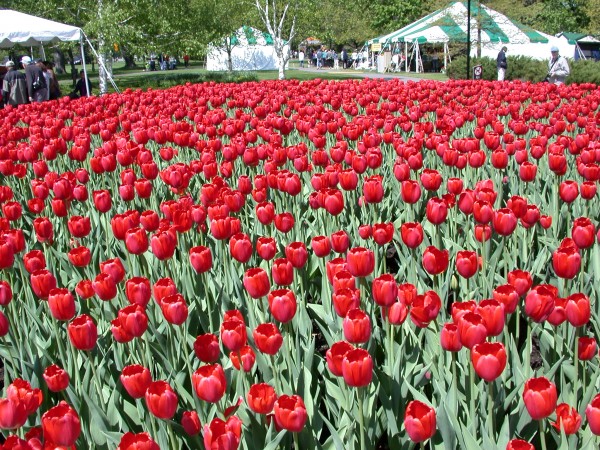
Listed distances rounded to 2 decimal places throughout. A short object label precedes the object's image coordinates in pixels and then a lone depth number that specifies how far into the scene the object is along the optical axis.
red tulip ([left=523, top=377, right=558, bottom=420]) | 1.78
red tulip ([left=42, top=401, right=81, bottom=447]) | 1.75
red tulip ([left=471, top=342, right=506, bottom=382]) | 1.87
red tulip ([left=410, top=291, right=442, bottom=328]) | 2.29
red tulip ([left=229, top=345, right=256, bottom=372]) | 2.29
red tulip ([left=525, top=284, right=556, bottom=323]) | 2.18
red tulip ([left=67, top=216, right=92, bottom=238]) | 3.51
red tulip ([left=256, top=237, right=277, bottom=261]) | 3.04
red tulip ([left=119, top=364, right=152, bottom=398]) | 2.03
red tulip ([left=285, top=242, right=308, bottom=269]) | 2.86
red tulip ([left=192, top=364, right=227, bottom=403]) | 1.89
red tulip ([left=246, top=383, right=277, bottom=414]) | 1.97
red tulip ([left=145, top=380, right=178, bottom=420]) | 1.87
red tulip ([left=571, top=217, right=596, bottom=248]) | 2.77
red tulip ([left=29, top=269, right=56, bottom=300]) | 2.68
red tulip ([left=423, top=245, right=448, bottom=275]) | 2.73
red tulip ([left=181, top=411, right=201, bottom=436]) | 2.00
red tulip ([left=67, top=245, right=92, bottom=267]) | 3.12
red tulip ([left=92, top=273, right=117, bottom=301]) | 2.68
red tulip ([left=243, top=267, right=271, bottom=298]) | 2.48
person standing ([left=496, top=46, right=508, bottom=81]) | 20.14
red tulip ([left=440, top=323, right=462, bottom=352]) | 2.10
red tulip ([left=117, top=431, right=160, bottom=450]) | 1.67
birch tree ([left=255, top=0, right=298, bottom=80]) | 32.47
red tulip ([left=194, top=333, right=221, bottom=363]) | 2.25
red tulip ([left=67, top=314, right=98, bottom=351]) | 2.23
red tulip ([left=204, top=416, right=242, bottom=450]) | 1.71
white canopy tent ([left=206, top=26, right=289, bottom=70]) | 50.48
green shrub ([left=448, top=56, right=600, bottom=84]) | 17.98
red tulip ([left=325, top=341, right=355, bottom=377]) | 1.95
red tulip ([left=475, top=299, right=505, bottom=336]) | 2.05
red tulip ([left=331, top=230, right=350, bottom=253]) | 3.02
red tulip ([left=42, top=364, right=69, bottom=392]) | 2.20
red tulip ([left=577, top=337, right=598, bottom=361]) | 2.30
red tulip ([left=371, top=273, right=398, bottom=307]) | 2.29
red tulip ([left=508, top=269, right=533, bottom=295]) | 2.41
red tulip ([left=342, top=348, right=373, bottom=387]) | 1.85
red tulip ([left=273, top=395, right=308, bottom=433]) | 1.81
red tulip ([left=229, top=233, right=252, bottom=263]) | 2.88
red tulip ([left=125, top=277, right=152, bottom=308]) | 2.50
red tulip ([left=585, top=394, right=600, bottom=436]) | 1.75
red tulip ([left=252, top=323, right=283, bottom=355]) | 2.11
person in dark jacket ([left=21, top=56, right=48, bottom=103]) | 14.34
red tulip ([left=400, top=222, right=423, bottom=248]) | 3.01
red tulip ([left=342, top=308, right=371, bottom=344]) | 2.09
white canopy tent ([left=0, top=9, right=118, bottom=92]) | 18.03
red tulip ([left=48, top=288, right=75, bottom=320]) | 2.46
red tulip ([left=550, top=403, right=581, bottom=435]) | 1.94
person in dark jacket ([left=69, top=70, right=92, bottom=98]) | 17.59
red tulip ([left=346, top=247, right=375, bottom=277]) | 2.54
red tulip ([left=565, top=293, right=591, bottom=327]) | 2.09
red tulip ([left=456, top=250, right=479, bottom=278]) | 2.66
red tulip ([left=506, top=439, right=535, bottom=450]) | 1.68
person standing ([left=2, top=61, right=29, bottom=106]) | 14.59
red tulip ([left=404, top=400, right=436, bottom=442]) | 1.79
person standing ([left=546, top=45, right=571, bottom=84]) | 14.52
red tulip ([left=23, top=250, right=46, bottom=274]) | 3.06
